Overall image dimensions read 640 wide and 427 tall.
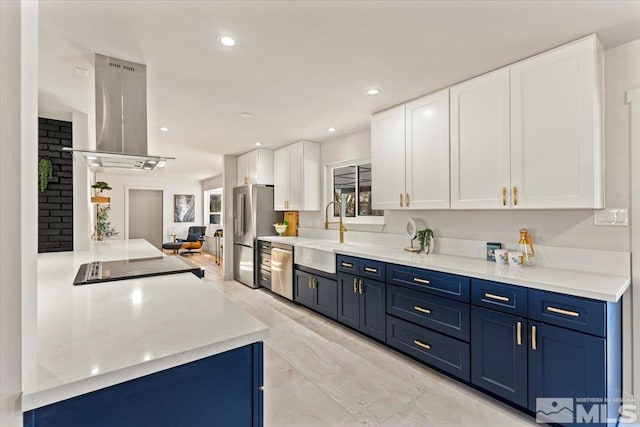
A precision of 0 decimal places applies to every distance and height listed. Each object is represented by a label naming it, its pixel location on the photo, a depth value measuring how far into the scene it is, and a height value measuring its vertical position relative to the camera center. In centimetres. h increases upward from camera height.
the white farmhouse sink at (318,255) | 340 -49
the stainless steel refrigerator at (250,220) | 504 -10
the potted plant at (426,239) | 294 -25
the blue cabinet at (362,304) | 282 -90
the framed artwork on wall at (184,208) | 952 +22
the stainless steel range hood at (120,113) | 214 +74
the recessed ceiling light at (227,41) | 188 +109
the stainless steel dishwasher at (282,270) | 416 -79
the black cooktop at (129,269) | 189 -38
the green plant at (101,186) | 421 +40
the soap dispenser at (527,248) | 230 -26
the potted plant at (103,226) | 632 -25
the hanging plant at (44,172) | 312 +44
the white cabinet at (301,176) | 454 +58
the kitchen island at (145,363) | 82 -43
